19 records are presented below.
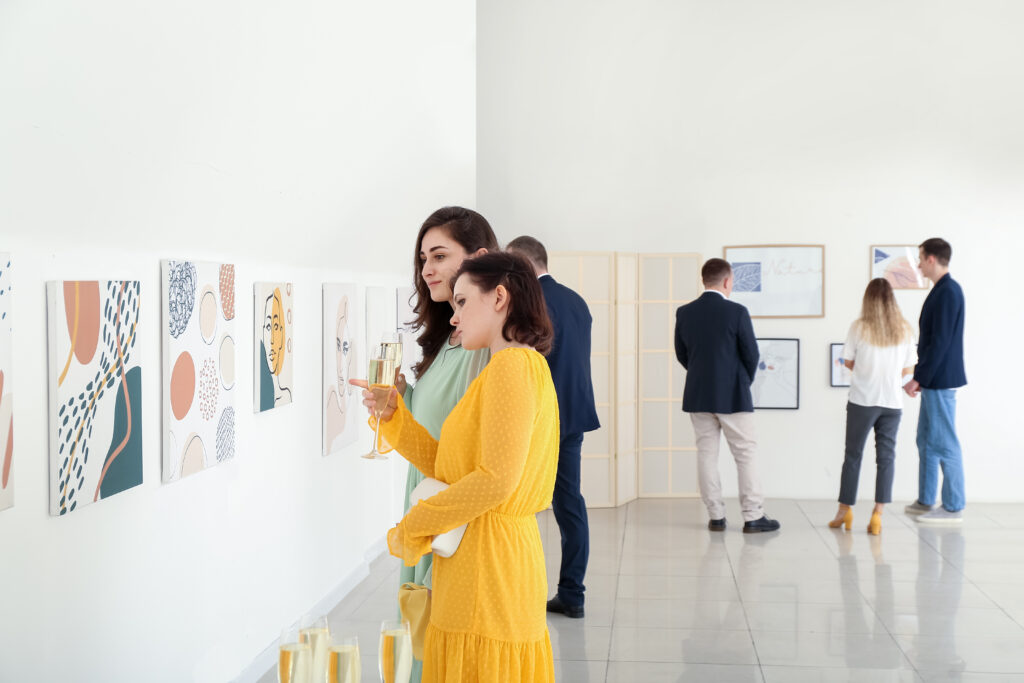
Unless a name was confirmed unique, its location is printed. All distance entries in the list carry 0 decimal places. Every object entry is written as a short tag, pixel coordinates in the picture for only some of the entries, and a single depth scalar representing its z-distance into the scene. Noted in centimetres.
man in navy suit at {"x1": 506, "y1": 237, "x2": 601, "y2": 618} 447
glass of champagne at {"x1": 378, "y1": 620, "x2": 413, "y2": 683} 178
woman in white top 627
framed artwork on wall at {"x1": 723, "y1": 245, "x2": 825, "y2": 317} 761
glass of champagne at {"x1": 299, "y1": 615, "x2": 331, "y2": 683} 171
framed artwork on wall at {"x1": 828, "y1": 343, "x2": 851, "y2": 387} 759
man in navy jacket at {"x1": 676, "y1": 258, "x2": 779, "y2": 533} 643
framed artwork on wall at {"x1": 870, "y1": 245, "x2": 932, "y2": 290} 755
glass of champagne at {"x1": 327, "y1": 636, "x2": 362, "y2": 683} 172
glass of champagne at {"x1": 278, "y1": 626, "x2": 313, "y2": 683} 169
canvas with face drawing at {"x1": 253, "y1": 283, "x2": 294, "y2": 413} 379
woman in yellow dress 207
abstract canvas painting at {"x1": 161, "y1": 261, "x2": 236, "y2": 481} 299
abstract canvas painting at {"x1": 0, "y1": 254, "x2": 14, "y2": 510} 211
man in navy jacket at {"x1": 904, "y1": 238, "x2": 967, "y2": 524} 677
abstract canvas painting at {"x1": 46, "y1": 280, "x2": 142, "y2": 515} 235
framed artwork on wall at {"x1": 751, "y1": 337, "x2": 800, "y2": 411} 762
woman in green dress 246
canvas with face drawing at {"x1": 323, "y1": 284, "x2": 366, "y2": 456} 473
